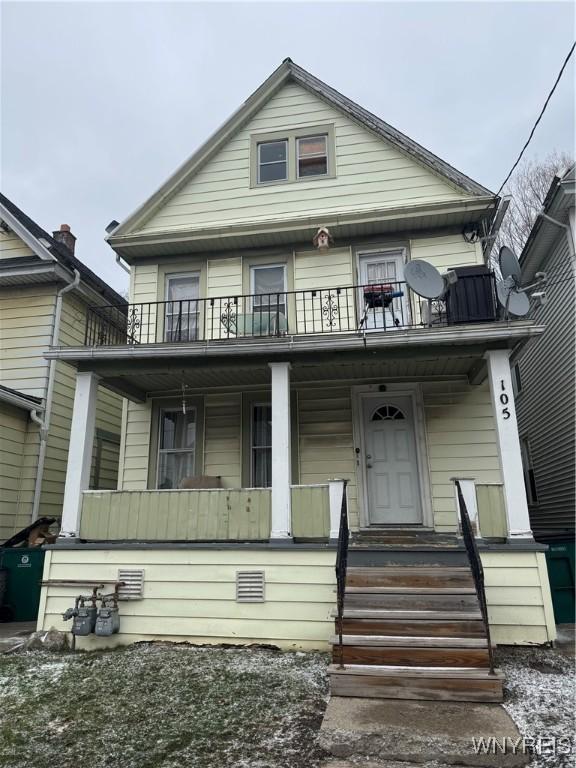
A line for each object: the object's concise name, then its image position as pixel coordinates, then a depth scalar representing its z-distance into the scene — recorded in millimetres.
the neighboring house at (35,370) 9062
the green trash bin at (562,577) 7266
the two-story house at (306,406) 6105
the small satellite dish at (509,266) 7062
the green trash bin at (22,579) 8039
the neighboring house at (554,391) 8148
